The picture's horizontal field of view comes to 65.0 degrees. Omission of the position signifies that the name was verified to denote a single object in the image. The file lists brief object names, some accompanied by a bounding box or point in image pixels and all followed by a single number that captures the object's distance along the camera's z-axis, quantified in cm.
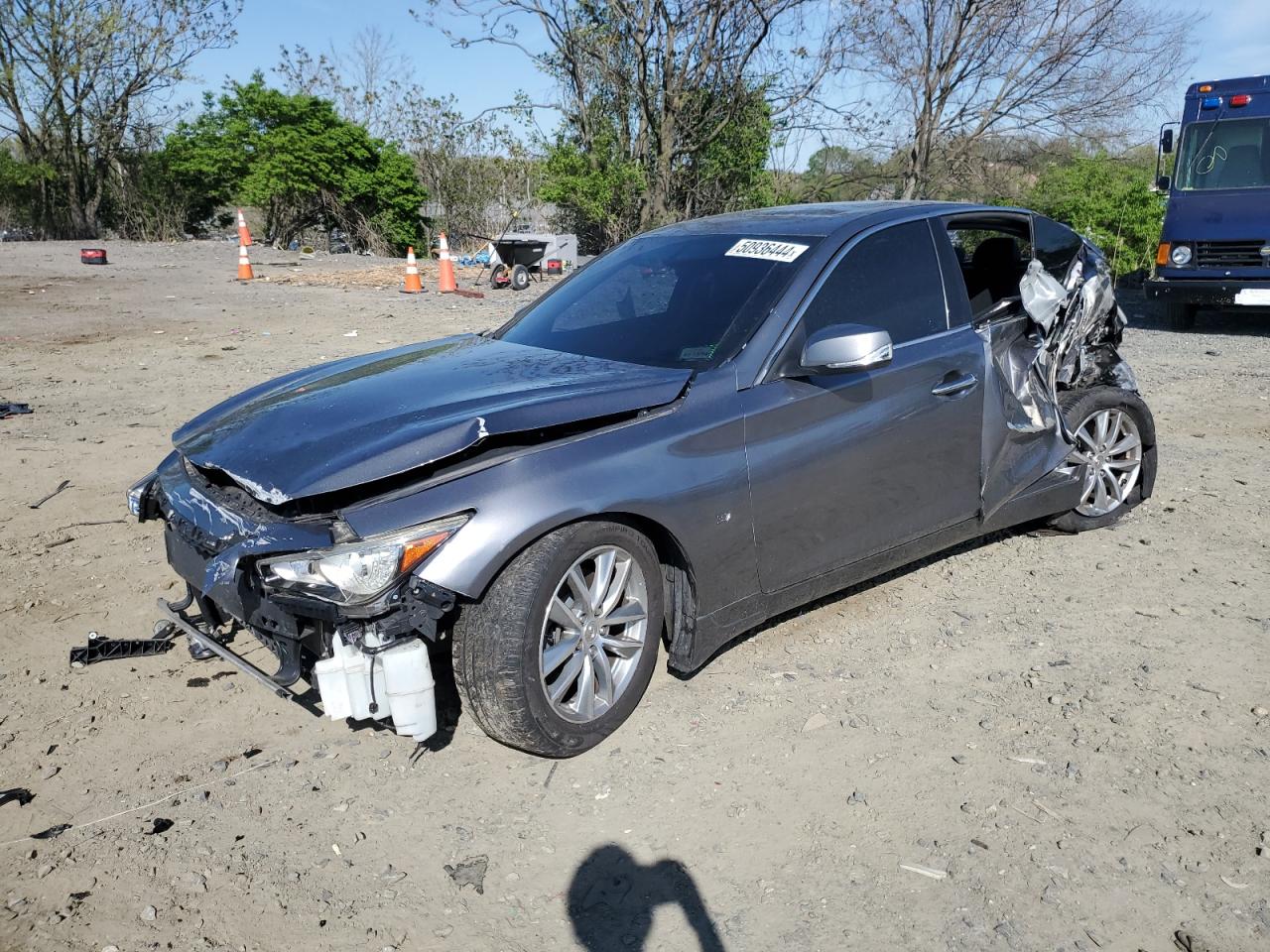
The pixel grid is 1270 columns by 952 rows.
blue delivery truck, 1190
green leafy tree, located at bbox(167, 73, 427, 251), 2734
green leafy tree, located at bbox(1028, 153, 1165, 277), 1816
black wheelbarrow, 1719
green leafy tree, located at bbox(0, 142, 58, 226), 3131
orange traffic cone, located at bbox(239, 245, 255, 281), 1767
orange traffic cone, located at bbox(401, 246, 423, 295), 1620
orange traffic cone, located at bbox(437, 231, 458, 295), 1644
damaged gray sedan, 294
